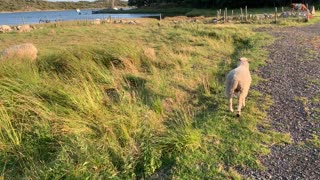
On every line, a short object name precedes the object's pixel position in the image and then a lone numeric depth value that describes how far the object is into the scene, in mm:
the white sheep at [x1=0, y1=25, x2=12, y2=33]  20608
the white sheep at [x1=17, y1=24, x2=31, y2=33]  20317
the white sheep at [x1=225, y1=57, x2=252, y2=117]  4612
